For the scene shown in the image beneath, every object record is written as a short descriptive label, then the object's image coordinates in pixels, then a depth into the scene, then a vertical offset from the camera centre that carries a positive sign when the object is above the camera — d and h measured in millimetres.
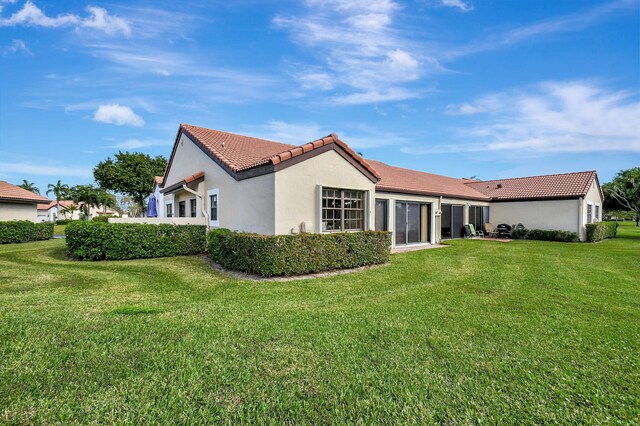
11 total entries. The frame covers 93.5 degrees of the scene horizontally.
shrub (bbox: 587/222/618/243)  20078 -1051
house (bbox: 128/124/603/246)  10617 +1202
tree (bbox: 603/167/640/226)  24039 +2208
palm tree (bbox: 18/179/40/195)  71938 +8437
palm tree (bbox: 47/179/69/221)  72375 +7116
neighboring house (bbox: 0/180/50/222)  20562 +1197
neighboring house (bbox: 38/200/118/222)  64500 +1862
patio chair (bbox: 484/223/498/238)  22812 -1011
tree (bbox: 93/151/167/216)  40188 +6199
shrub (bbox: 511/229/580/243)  20016 -1284
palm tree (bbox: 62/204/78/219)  66938 +2320
